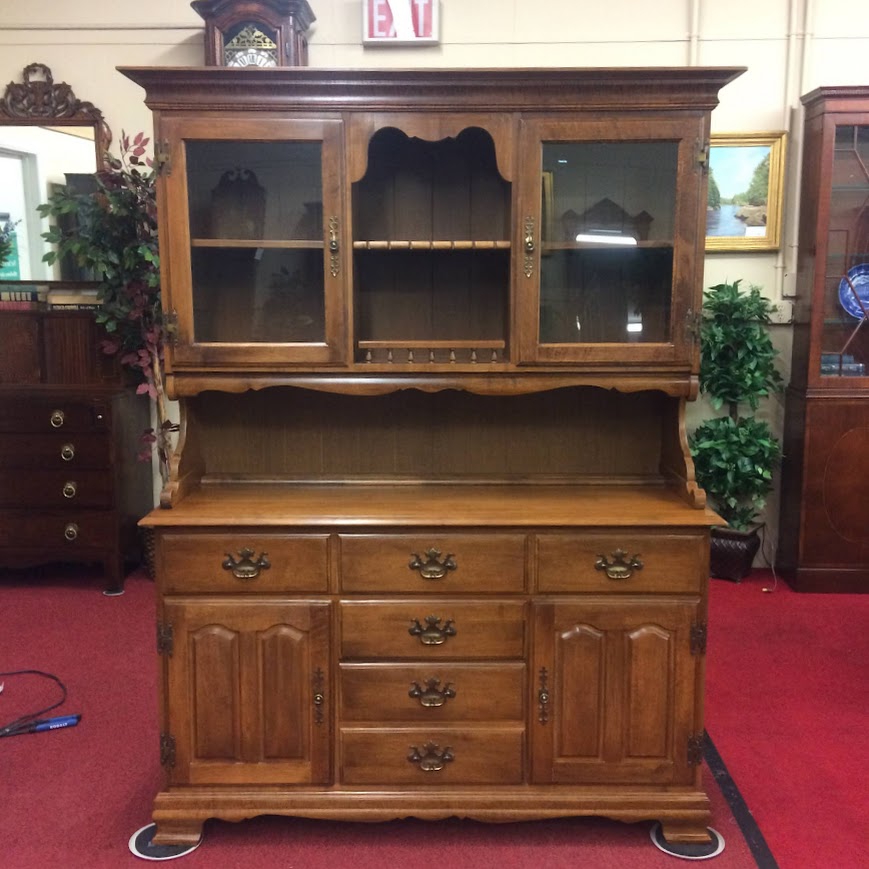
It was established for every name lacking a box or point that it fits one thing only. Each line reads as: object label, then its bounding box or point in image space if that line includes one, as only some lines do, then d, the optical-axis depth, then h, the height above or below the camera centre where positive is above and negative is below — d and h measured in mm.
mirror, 3707 +745
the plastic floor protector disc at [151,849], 1993 -1251
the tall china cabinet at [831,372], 3557 -217
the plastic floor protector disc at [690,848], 1986 -1248
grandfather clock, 3291 +1140
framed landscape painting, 3684 +570
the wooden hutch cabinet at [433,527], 1989 -480
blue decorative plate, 3656 +134
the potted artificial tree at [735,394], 3613 -315
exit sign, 3553 +1259
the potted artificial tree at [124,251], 3412 +287
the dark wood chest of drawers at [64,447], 3578 -533
